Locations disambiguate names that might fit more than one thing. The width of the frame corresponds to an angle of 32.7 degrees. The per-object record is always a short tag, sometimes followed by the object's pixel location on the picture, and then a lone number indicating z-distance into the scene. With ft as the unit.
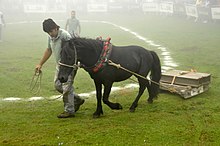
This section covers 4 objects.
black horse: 23.12
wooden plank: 31.21
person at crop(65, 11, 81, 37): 62.03
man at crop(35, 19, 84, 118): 24.09
